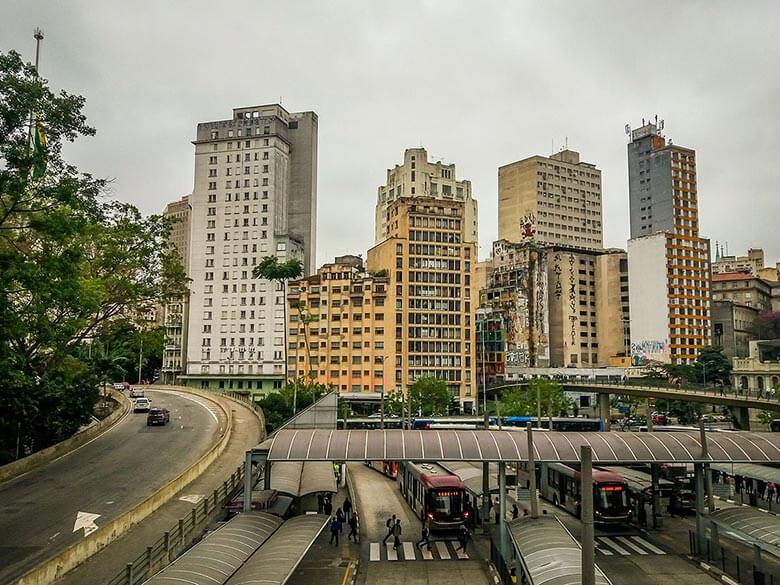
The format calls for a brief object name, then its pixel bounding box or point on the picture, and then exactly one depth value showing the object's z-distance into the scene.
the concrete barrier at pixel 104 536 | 24.66
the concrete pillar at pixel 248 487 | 30.66
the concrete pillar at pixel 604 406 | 106.97
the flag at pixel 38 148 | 28.90
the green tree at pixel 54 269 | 27.70
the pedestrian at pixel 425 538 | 34.06
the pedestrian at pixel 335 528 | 34.09
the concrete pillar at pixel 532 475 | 29.56
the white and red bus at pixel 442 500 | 35.53
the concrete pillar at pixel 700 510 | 31.94
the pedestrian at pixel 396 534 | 33.78
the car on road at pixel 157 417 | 64.19
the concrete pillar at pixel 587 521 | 14.75
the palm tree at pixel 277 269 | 127.38
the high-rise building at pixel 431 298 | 122.69
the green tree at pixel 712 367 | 127.44
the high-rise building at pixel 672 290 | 147.88
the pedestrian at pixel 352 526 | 35.23
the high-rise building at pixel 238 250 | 134.88
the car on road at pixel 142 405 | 75.56
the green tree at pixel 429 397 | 106.00
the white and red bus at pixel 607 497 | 36.97
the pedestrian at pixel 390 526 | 34.71
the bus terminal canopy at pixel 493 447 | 31.89
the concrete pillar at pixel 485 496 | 38.06
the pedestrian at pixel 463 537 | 33.35
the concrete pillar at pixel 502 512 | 30.12
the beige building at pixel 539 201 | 194.75
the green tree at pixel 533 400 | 97.81
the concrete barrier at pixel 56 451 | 42.41
